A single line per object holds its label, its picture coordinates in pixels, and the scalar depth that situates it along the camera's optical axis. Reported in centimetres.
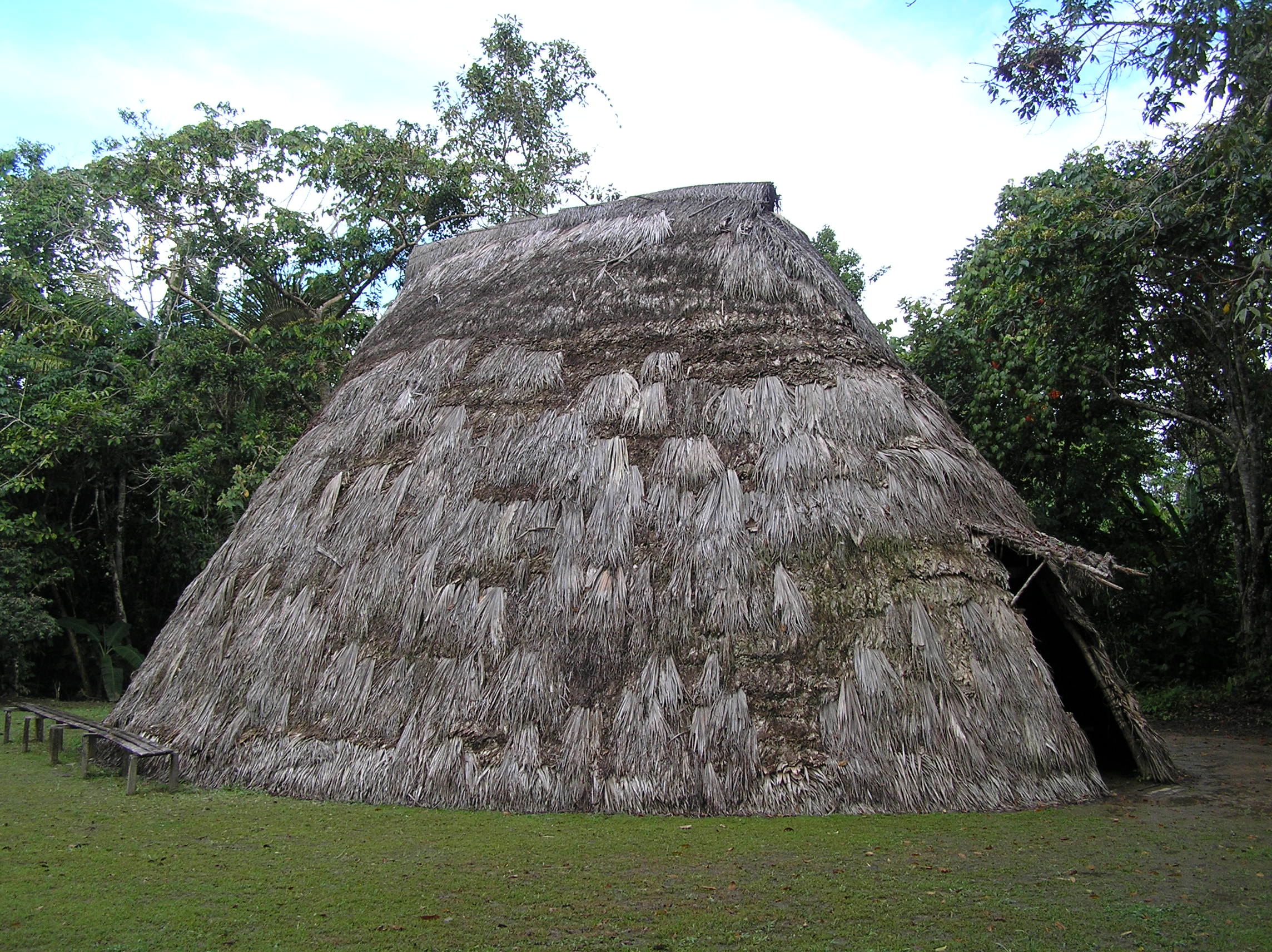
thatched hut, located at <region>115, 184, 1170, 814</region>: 721
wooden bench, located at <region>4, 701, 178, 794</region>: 812
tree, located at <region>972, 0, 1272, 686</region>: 752
